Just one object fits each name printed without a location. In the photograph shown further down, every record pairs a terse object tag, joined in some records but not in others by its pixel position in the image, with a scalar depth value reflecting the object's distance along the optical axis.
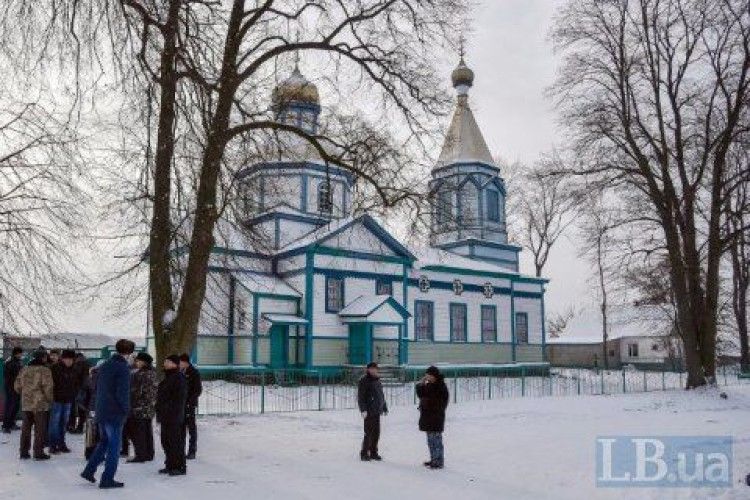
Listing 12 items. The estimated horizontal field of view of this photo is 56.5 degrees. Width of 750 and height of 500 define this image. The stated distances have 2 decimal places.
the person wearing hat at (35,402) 10.38
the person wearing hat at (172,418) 9.21
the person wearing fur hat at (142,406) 10.16
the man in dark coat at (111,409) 8.34
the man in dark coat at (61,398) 11.12
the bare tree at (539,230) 49.41
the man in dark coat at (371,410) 10.83
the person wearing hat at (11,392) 12.84
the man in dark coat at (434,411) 10.12
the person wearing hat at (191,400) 10.55
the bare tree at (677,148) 25.70
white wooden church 28.69
